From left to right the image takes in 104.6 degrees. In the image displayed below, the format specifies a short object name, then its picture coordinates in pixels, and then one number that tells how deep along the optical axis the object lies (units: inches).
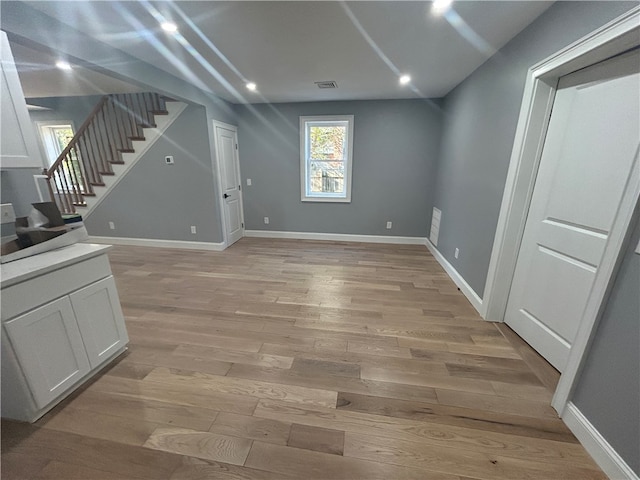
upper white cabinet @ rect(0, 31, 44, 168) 56.2
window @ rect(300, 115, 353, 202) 174.6
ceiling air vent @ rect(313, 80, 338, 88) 128.7
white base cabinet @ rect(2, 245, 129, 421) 51.2
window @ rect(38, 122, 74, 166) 208.8
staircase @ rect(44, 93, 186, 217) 163.3
